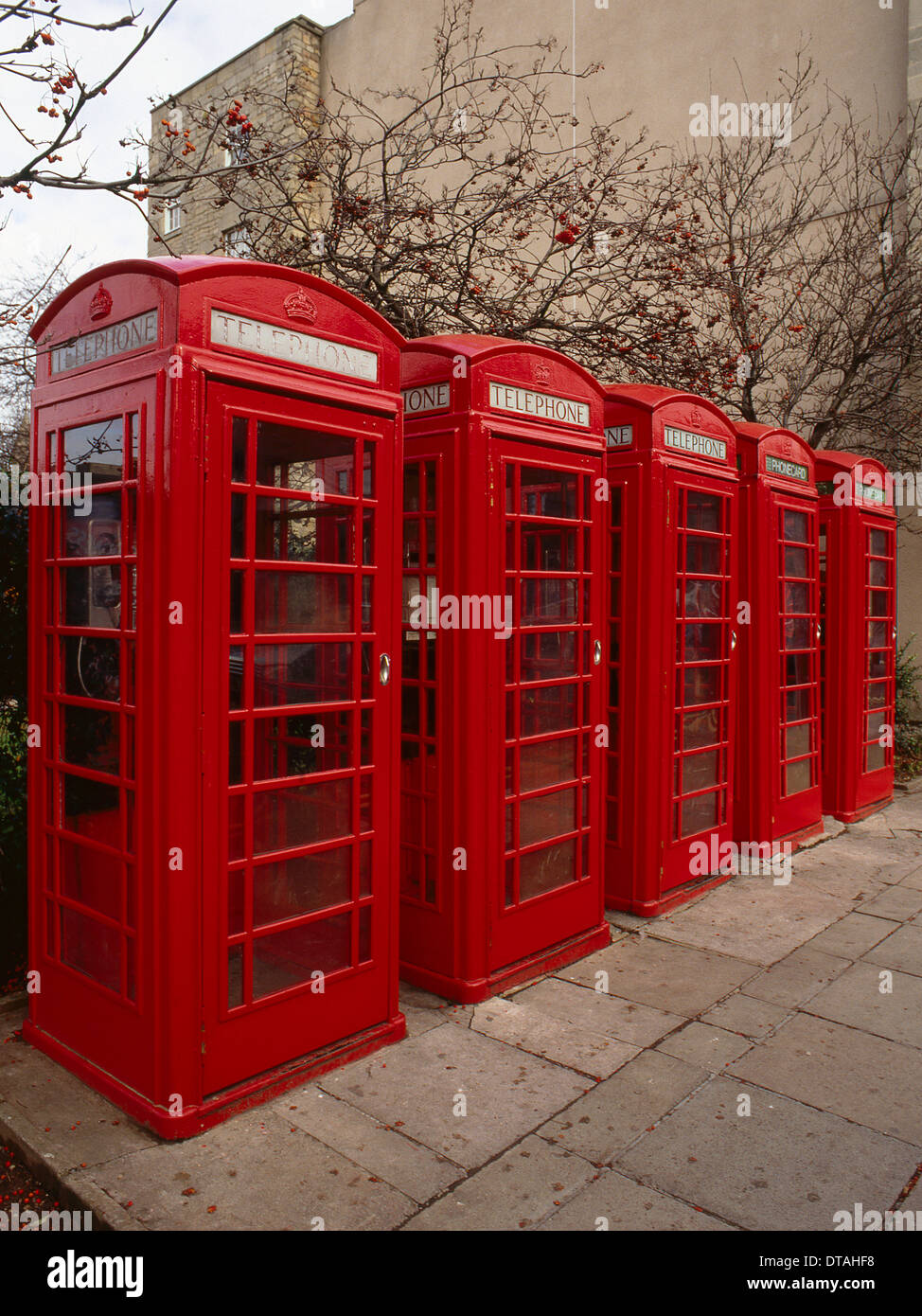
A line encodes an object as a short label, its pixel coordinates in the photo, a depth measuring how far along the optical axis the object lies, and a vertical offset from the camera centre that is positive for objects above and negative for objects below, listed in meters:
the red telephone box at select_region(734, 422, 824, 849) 6.11 -0.08
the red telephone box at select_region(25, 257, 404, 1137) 2.93 -0.18
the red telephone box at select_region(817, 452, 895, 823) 7.14 +0.07
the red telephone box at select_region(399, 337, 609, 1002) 3.94 -0.10
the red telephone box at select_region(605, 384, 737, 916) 5.06 +0.02
